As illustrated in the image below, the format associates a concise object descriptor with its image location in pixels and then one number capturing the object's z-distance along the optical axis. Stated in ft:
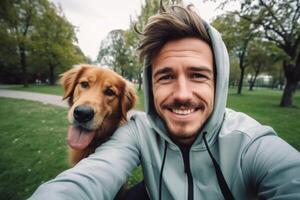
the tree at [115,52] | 124.06
